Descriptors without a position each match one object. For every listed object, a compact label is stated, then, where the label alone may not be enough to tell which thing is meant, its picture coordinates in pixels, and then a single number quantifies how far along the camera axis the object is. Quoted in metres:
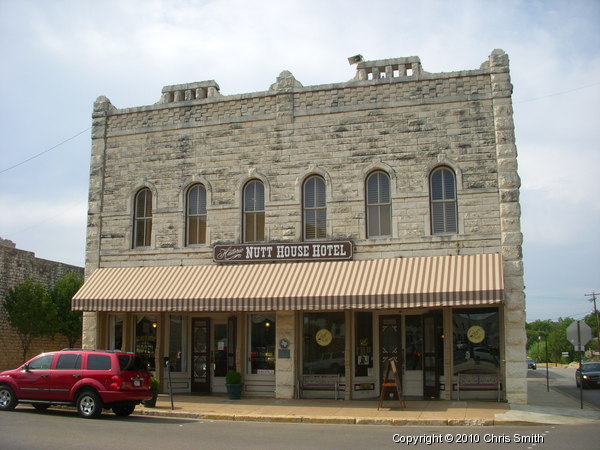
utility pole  75.01
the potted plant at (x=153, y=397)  16.36
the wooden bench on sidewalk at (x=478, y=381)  16.53
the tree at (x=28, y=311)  29.08
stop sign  18.11
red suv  14.18
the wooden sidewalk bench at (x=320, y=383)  17.50
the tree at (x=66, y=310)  30.64
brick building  29.36
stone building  16.47
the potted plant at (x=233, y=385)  17.52
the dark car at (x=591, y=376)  26.94
